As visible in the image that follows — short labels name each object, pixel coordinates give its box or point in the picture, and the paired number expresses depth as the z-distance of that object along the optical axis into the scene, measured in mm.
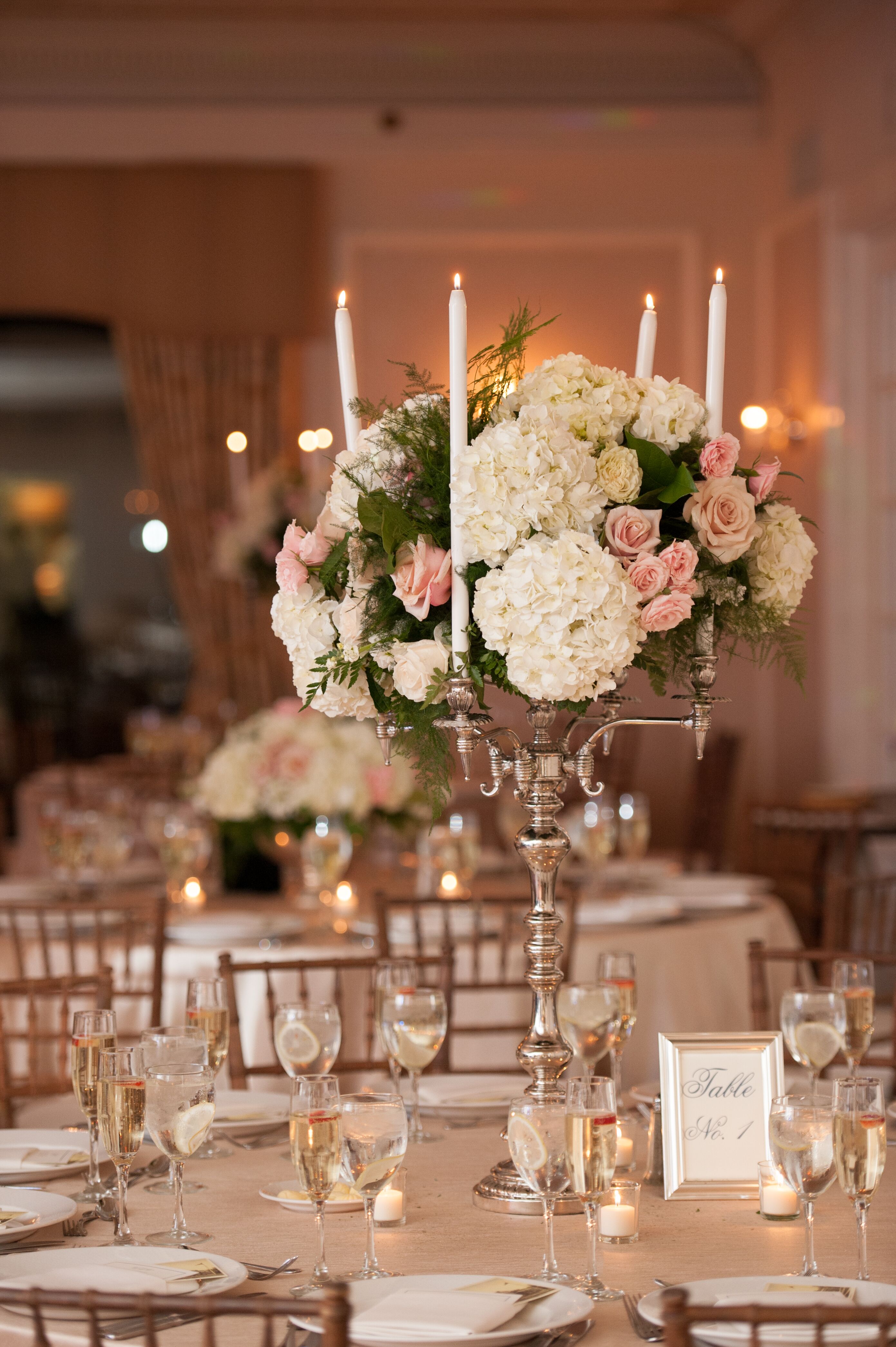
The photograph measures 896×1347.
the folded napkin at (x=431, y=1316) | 3562
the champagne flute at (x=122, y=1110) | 3929
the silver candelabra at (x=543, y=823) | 4064
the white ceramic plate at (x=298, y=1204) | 4049
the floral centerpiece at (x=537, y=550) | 3904
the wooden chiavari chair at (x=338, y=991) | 4883
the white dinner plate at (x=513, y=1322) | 3567
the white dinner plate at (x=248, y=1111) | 4434
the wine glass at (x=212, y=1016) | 4375
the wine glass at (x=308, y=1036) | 4401
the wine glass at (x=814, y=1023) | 4438
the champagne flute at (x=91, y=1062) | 4104
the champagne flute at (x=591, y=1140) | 3730
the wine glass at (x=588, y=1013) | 4452
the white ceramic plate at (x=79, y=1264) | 3687
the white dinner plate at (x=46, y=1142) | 4175
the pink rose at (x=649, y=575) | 3933
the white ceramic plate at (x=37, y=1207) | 3903
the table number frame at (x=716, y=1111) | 4057
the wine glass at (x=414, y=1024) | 4383
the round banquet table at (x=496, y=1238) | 3814
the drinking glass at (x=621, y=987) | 4533
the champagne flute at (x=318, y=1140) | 3766
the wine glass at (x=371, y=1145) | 3777
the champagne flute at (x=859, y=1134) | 3748
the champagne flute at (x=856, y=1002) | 4533
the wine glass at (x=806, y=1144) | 3781
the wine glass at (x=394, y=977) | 4486
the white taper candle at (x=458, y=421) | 3896
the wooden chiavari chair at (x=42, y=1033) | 4790
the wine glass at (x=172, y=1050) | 4056
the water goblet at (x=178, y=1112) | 3924
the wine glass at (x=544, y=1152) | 3777
